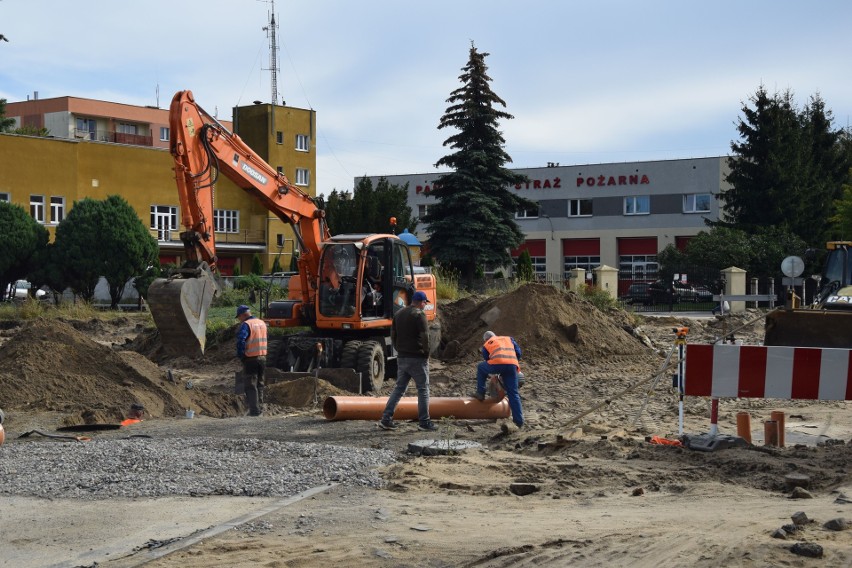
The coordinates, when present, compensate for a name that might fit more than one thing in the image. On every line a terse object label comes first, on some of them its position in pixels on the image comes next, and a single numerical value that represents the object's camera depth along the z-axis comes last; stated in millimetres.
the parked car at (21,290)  45928
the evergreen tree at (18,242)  43125
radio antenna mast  68706
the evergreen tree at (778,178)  48844
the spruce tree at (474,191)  44844
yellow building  52000
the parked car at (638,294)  45531
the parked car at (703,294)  44531
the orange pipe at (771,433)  11125
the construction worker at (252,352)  15203
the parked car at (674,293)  44531
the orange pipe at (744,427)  11445
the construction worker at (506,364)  13102
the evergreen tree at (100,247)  43438
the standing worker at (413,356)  12578
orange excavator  17188
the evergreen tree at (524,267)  45888
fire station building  64125
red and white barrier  10602
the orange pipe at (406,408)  13219
